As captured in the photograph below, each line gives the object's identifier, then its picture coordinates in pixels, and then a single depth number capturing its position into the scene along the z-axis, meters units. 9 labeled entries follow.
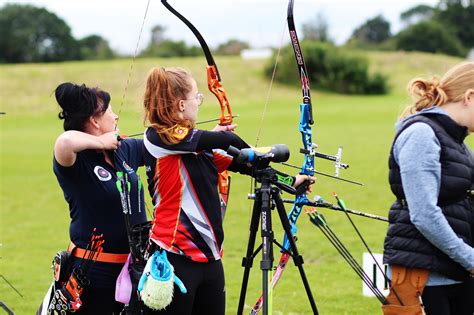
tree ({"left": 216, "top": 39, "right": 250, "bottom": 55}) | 78.81
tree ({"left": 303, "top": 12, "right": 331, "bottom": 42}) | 71.19
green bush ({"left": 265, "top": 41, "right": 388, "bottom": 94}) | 45.09
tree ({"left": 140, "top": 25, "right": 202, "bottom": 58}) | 64.75
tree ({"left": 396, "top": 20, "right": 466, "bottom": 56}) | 81.12
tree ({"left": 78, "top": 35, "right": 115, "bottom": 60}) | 76.25
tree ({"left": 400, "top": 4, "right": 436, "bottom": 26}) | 111.39
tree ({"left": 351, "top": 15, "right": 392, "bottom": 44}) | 107.56
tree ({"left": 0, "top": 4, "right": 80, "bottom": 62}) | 73.69
